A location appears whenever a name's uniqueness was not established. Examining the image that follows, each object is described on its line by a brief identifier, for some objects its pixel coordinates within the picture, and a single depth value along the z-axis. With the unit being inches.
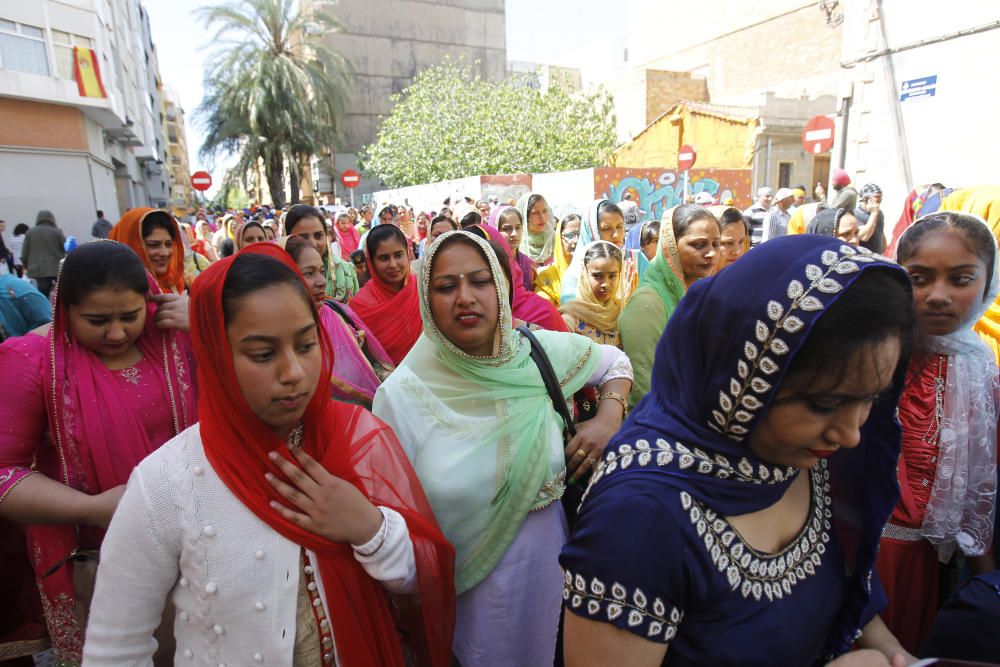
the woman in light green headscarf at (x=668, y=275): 114.2
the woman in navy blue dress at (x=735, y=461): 39.4
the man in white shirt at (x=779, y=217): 343.3
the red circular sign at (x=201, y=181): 810.2
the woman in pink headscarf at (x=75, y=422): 65.3
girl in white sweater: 49.7
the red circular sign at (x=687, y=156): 594.5
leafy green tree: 878.4
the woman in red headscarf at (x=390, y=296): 141.6
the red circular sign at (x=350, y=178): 938.7
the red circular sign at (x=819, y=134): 428.5
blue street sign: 370.9
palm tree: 1015.6
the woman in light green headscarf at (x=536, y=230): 259.9
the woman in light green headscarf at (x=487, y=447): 71.6
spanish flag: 700.0
